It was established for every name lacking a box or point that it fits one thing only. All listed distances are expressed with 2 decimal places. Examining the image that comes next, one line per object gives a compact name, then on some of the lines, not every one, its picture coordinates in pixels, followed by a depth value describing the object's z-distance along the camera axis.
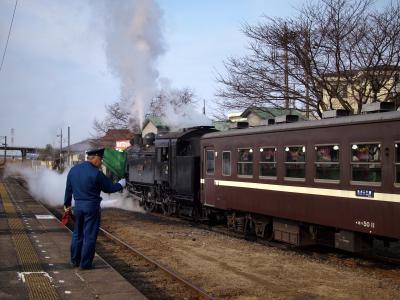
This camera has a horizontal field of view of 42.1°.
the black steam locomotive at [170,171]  16.30
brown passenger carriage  8.45
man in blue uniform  7.67
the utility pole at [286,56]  16.68
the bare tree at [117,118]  51.44
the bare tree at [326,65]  15.70
